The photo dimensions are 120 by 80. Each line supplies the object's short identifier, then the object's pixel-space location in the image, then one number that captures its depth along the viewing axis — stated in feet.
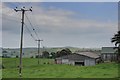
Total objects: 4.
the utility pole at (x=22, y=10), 120.01
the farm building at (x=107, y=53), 406.46
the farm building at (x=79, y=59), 306.55
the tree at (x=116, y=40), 255.84
